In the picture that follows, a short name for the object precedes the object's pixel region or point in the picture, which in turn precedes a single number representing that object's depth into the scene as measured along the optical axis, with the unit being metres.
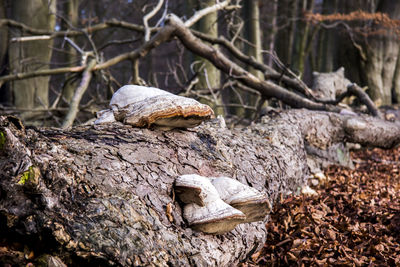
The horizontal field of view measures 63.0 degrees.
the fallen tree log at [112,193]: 1.23
